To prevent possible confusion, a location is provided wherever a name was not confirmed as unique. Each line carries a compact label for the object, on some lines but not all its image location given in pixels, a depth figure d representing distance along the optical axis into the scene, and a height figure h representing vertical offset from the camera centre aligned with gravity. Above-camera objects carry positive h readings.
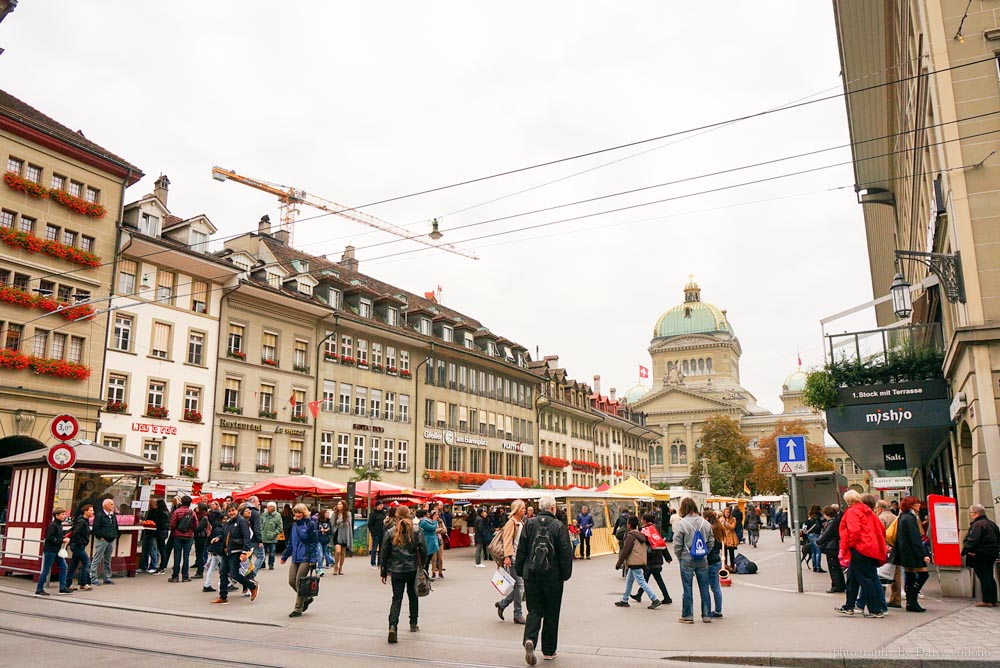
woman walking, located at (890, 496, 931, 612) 13.05 -0.84
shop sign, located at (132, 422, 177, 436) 32.31 +2.81
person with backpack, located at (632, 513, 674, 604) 14.45 -0.86
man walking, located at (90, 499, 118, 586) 17.55 -0.78
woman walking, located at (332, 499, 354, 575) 22.00 -0.85
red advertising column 14.63 -0.52
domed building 129.25 +18.06
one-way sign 16.34 +0.91
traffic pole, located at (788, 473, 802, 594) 14.66 -0.40
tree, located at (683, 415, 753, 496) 74.06 +4.26
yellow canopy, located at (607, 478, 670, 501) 33.69 +0.48
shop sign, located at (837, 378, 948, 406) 18.30 +2.39
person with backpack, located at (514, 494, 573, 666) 9.12 -0.81
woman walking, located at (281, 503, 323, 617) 13.13 -0.81
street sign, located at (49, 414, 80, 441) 15.48 +1.35
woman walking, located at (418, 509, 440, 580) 18.59 -0.67
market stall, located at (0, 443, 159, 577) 18.08 +0.11
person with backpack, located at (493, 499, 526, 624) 12.62 -0.67
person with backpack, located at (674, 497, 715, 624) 12.22 -0.75
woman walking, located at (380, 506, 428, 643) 11.13 -0.68
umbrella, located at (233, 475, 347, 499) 26.52 +0.42
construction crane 76.19 +29.19
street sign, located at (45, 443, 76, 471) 15.72 +0.83
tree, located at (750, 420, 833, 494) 80.06 +3.29
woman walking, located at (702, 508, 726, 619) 12.59 -1.09
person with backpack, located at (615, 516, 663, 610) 14.28 -0.91
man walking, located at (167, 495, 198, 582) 18.84 -0.89
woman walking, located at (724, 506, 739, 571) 21.64 -0.99
